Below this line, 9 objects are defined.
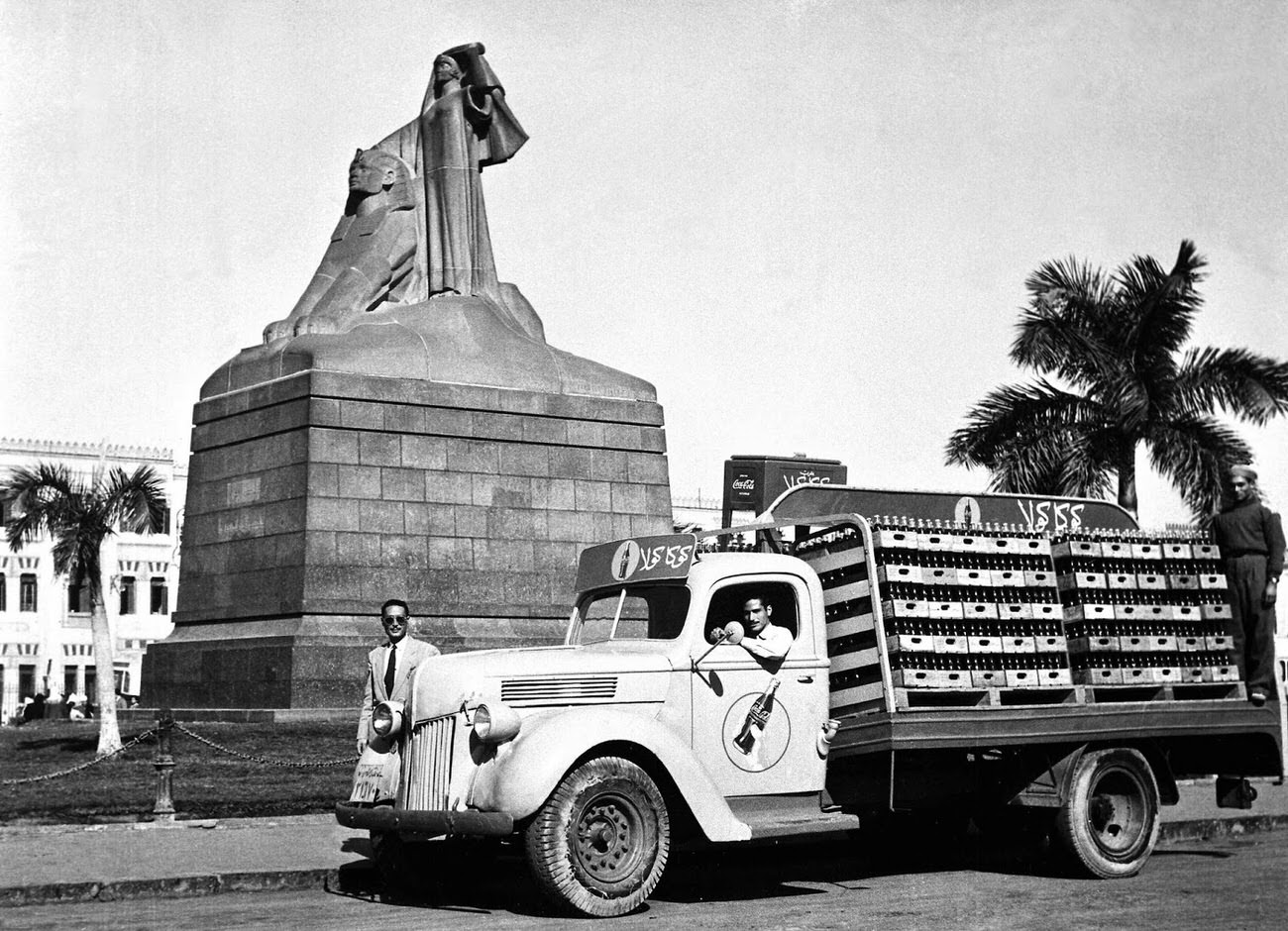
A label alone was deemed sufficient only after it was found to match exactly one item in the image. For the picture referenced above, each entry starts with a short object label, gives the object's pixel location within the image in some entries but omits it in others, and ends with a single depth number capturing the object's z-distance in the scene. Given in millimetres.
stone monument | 22969
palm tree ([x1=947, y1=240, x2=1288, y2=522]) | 24312
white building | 71688
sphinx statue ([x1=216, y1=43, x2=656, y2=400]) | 24625
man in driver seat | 11516
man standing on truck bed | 13445
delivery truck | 10633
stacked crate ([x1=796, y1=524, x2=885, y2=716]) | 11773
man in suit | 11867
